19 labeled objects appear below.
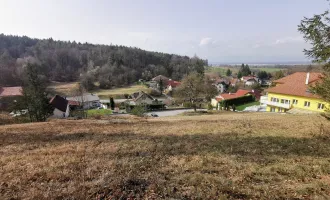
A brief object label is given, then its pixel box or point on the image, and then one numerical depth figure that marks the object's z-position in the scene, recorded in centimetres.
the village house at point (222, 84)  9268
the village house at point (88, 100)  5500
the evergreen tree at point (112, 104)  5444
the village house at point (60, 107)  4022
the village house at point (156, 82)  9048
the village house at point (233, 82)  9618
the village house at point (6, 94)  4632
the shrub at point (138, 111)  3478
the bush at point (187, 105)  5329
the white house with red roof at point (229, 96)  5783
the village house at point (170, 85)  8551
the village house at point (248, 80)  10135
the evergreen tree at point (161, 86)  8400
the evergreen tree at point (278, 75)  6766
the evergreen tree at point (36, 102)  2425
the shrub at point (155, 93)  7959
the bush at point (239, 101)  5270
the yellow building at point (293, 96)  3219
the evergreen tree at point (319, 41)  948
